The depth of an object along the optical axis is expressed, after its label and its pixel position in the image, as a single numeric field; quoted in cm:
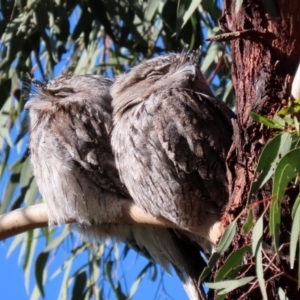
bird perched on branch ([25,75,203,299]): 604
